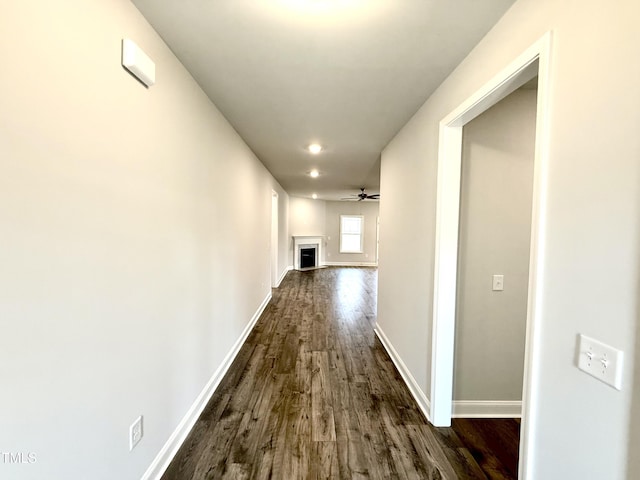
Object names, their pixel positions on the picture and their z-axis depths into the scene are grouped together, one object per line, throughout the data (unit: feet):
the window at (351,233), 36.27
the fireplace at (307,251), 32.54
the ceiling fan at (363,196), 27.03
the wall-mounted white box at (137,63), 4.18
